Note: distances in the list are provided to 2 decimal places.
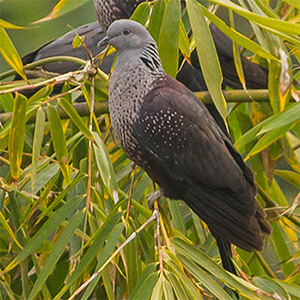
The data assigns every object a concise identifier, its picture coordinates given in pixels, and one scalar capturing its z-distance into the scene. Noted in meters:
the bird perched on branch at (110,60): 10.06
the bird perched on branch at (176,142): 9.86
